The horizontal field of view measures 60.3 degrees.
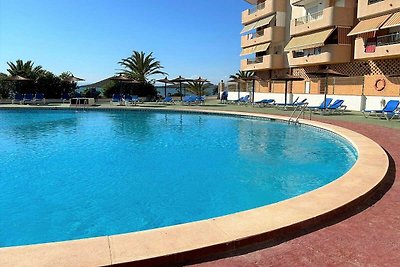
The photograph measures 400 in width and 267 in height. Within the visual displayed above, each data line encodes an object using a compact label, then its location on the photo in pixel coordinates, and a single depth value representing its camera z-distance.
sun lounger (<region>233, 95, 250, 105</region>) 32.03
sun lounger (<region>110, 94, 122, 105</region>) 32.97
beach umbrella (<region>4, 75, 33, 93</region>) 30.42
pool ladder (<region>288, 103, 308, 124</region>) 17.59
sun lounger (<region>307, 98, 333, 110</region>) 22.17
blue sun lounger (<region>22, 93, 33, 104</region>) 30.81
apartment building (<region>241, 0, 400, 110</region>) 23.48
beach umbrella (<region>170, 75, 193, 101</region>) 32.81
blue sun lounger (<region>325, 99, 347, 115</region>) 22.00
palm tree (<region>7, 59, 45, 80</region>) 35.03
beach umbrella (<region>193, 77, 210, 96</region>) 35.12
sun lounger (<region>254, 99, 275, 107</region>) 28.24
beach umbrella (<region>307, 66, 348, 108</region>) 21.97
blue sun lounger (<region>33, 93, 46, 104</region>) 31.62
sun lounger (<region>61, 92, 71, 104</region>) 34.17
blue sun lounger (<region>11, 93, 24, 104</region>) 31.23
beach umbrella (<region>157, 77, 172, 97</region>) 34.65
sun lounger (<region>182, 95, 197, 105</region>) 32.51
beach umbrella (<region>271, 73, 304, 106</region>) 25.20
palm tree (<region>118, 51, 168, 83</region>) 44.28
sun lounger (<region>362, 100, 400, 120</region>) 17.80
